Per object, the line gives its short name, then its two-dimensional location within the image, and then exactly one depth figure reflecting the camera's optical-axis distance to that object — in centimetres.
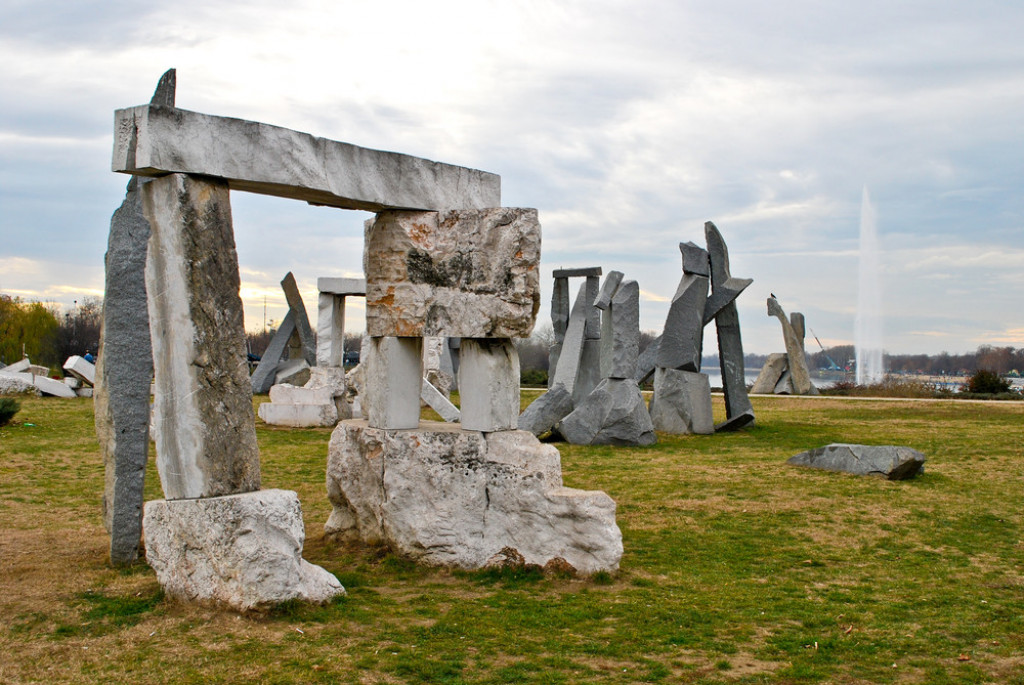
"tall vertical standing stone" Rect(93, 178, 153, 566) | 605
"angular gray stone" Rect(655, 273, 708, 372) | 1427
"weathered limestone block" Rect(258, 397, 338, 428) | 1493
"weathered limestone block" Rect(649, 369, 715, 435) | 1423
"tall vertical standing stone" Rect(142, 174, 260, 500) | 502
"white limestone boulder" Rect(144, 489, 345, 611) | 496
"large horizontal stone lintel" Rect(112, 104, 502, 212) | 488
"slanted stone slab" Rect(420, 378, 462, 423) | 1468
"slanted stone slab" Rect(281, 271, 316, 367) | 2180
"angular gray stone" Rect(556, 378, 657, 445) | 1255
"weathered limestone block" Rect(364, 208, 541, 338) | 614
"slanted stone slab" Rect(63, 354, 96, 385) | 2066
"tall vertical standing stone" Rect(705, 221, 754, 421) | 1491
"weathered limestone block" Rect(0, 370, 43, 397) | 1903
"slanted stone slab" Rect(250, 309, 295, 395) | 2150
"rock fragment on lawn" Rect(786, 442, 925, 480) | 959
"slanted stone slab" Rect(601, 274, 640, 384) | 1334
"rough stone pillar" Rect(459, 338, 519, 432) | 622
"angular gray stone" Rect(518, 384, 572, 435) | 1298
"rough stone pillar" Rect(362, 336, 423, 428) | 642
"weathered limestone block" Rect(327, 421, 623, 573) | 596
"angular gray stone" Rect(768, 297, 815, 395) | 2406
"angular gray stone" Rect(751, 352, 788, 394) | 2453
